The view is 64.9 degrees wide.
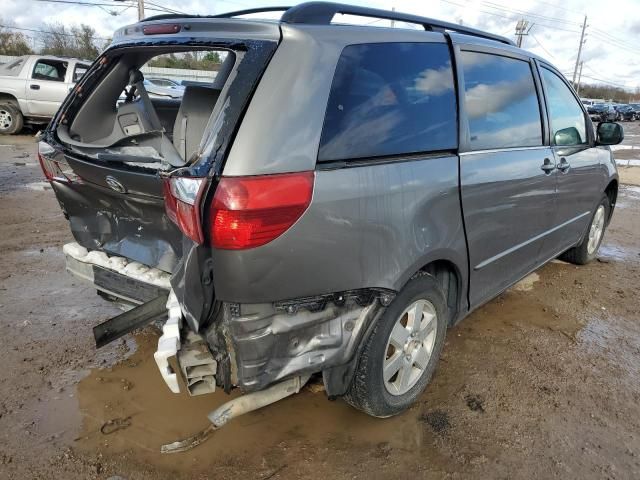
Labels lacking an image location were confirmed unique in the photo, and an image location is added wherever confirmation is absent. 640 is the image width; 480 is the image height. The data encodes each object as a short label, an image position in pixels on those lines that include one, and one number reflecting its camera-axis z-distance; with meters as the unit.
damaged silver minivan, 1.89
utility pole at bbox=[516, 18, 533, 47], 53.44
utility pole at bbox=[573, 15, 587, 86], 65.19
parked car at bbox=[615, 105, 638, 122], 42.31
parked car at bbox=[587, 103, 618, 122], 36.32
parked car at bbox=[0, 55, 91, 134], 12.70
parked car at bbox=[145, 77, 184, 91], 16.49
